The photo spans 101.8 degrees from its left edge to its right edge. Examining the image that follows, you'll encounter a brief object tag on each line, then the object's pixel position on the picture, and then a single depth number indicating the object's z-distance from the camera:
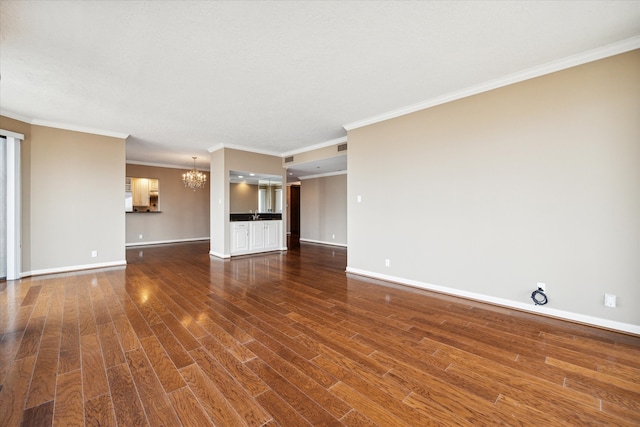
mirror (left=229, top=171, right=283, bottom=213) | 6.75
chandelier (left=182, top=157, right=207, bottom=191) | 8.02
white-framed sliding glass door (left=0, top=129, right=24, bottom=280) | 4.20
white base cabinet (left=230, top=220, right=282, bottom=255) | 6.51
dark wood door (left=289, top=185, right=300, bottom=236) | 11.36
